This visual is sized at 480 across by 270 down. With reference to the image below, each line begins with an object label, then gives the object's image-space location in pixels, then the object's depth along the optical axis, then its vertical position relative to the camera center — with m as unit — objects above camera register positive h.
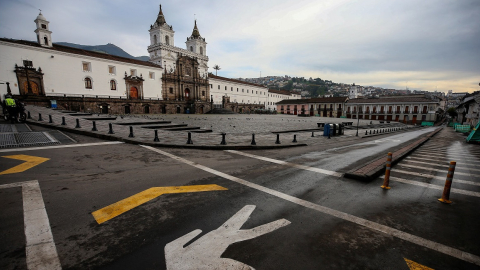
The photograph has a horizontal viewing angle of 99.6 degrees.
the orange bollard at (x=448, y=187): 4.14 -1.64
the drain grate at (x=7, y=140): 7.74 -1.19
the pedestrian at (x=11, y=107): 11.99 +0.22
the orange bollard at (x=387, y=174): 4.96 -1.61
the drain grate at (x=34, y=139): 8.27 -1.22
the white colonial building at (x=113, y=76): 32.44 +7.29
